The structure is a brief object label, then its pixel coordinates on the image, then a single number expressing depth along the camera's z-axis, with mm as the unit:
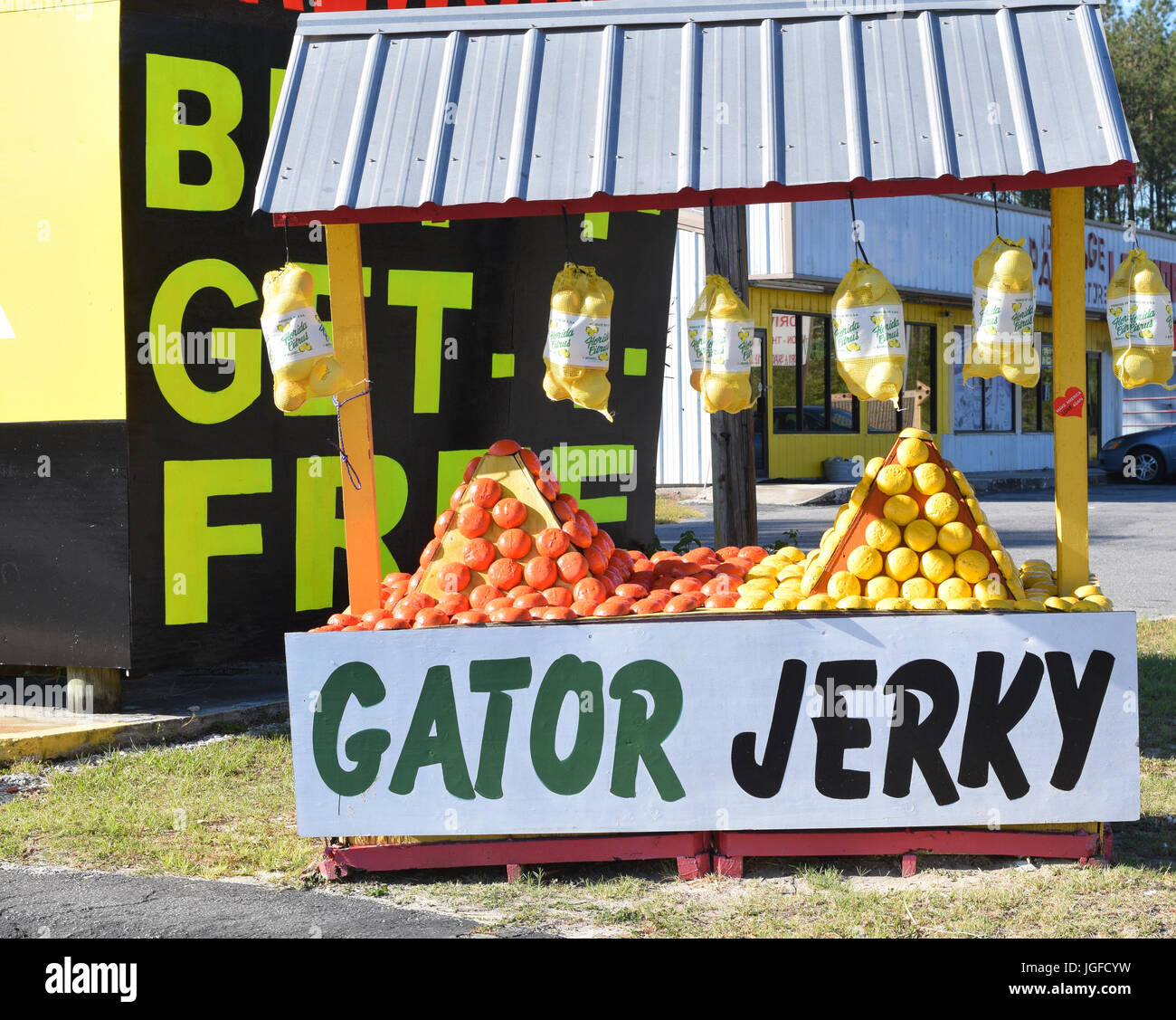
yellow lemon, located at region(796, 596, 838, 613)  4715
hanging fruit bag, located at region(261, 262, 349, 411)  4805
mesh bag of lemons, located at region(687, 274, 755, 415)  5094
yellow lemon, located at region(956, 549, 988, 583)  4781
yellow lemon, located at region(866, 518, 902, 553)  4867
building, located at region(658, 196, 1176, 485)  20828
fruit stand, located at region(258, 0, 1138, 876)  4434
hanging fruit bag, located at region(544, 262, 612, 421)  4996
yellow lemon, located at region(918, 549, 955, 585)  4812
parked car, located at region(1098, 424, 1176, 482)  26094
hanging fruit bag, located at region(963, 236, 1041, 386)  4590
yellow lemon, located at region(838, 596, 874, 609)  4648
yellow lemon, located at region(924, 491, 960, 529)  4898
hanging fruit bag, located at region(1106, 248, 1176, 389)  4711
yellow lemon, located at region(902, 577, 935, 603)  4770
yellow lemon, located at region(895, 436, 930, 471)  4973
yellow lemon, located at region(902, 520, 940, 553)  4875
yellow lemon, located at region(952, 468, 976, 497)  5098
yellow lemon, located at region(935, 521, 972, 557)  4832
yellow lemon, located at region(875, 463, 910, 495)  4926
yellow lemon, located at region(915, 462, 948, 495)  4922
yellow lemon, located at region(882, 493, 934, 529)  4910
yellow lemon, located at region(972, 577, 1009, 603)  4695
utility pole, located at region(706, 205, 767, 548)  8195
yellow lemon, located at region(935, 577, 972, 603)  4727
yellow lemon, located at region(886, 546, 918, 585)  4832
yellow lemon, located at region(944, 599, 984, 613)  4551
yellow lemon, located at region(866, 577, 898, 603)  4793
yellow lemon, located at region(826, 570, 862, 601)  4832
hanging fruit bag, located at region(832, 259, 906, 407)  4684
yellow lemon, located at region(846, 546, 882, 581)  4844
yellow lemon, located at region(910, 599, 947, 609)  4598
